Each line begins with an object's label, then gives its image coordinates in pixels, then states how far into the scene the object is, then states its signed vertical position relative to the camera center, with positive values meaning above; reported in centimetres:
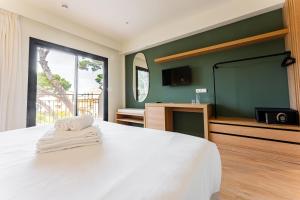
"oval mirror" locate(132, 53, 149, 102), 358 +73
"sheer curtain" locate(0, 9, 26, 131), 207 +54
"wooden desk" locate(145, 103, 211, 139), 278 -20
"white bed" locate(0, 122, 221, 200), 46 -29
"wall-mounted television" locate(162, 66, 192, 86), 286 +62
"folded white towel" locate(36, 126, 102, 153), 83 -22
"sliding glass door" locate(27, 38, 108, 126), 246 +50
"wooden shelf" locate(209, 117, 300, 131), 166 -29
